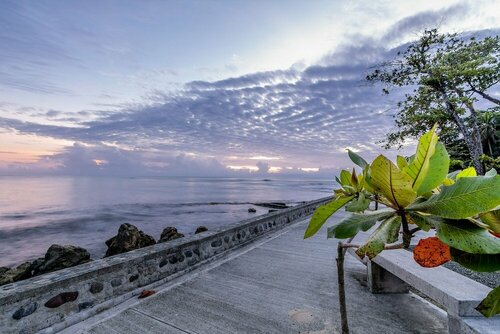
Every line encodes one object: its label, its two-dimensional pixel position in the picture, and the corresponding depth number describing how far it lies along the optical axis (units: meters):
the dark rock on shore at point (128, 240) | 9.60
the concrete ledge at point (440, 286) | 1.96
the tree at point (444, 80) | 11.31
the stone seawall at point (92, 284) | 2.51
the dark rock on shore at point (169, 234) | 11.03
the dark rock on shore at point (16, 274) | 7.27
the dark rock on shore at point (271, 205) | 32.10
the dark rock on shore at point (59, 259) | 7.37
